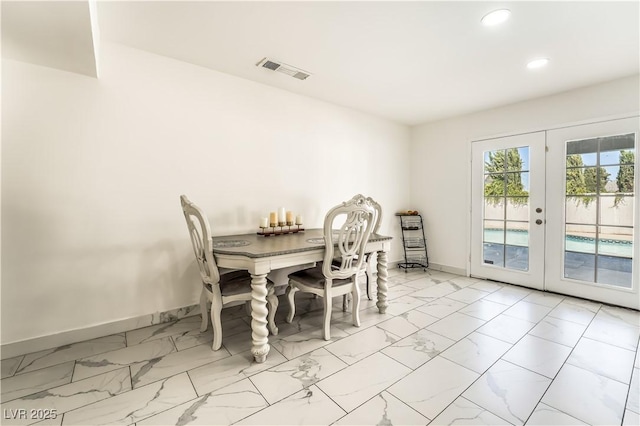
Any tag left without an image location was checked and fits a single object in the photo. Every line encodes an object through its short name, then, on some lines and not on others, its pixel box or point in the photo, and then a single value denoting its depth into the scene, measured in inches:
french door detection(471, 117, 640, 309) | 116.3
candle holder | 113.7
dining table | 76.6
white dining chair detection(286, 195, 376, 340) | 87.1
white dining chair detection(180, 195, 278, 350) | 79.4
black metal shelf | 185.3
